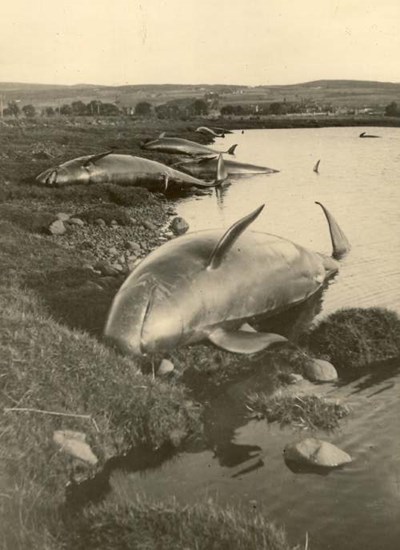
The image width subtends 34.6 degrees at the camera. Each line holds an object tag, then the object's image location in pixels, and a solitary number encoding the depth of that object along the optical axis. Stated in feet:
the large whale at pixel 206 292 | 25.09
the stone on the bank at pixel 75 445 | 20.51
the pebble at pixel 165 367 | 26.16
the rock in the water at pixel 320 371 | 27.89
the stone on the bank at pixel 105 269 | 38.08
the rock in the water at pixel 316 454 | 21.26
